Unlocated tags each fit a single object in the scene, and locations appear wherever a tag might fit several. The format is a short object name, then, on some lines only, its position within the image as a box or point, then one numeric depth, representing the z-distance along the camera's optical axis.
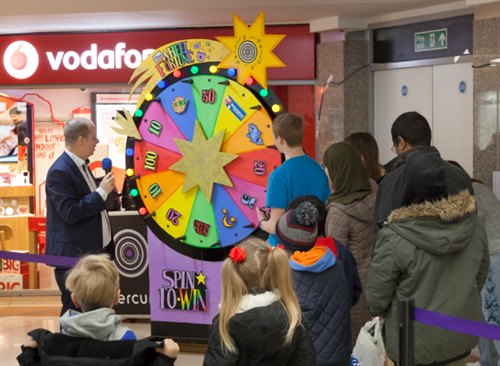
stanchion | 3.94
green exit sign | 8.39
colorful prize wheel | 6.45
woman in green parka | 4.00
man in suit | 6.05
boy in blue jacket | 3.99
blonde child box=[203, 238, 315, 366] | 3.35
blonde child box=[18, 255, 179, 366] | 3.39
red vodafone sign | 9.55
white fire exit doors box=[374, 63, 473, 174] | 8.25
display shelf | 10.09
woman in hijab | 5.42
